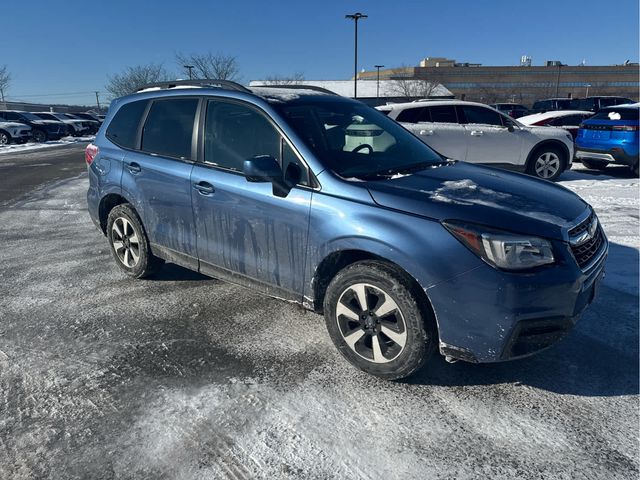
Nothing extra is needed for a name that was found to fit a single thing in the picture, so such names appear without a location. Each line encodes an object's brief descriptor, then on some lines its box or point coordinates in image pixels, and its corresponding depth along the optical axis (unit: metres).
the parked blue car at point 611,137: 10.05
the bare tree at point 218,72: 45.25
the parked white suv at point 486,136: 9.47
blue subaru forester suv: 2.52
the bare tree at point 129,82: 55.67
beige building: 91.25
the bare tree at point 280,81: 57.00
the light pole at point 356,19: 31.73
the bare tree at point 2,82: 52.84
